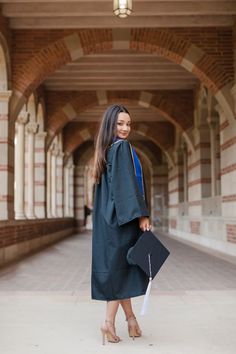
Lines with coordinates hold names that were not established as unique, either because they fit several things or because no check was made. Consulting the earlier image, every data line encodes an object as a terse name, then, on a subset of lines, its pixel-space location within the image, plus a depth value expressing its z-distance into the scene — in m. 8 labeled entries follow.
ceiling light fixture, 7.07
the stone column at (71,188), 24.51
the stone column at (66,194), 22.86
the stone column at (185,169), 18.03
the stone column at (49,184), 16.92
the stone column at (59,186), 20.05
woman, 3.33
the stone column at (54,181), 18.12
